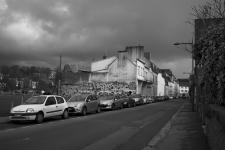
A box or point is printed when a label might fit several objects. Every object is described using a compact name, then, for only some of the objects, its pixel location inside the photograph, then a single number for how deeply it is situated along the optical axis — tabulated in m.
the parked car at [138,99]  40.84
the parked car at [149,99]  52.11
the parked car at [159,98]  65.03
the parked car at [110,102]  28.12
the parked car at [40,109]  15.09
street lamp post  23.87
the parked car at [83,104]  21.02
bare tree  11.61
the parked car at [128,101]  34.09
